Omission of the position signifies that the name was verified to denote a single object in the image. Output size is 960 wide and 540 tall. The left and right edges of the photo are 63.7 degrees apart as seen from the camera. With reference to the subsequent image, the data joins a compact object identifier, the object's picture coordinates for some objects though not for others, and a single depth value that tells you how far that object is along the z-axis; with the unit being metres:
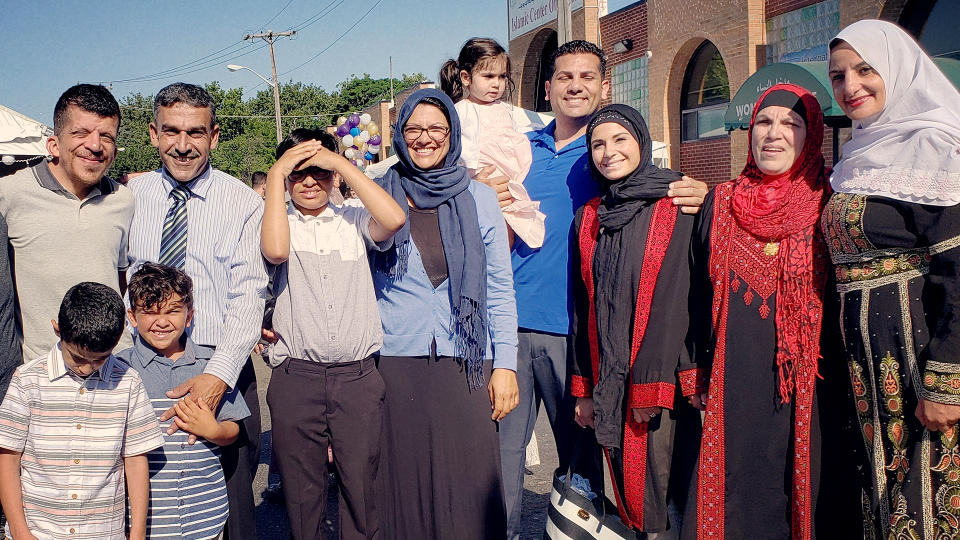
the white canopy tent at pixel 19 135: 9.76
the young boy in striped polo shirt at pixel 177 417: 2.80
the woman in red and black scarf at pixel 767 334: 2.70
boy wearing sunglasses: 2.97
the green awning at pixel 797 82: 7.78
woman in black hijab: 2.93
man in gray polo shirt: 2.99
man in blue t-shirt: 3.43
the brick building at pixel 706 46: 9.70
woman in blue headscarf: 3.11
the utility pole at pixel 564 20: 10.12
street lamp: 34.44
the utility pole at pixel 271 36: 40.81
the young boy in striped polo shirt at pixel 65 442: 2.63
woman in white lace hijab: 2.40
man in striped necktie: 3.01
